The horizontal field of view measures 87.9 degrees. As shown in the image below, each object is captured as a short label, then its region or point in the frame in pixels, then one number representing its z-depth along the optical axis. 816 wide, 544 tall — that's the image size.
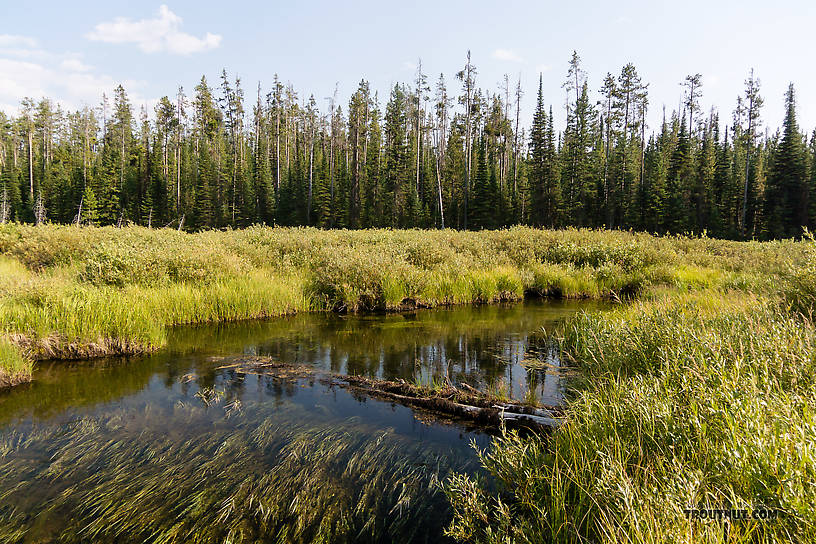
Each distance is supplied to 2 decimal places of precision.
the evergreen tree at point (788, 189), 43.47
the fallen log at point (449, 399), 5.50
